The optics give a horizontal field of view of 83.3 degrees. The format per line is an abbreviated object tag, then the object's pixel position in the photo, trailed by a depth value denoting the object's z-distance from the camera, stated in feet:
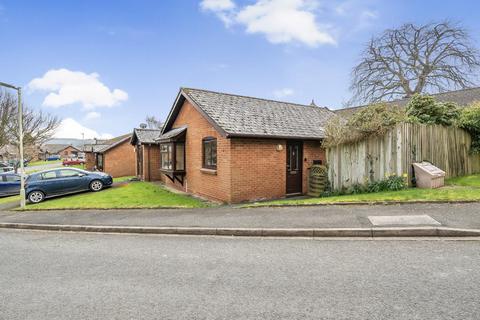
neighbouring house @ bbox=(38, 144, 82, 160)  289.94
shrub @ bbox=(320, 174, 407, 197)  29.86
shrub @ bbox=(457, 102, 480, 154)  35.40
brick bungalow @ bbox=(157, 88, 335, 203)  33.14
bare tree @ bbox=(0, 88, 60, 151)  75.83
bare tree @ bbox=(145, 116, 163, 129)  226.79
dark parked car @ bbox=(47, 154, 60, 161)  261.11
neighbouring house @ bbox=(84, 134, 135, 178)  81.97
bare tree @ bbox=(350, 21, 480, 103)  84.32
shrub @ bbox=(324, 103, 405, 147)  31.07
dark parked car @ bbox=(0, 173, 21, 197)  57.26
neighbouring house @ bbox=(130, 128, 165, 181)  65.16
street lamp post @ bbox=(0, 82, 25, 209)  35.94
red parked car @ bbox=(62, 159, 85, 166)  179.22
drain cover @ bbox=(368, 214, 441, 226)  18.89
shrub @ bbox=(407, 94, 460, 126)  34.94
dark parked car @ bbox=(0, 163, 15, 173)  111.51
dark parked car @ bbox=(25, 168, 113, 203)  45.46
